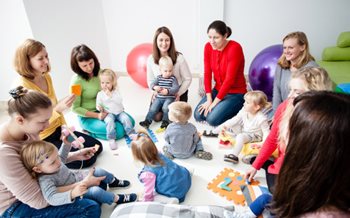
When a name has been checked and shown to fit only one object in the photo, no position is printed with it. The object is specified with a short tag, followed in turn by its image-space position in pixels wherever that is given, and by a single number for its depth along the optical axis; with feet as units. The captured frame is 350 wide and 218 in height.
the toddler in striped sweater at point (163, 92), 9.13
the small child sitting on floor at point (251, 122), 7.14
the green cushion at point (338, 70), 9.19
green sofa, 10.00
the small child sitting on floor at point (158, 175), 5.40
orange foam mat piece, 6.08
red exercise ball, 11.29
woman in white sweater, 8.86
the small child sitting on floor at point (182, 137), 6.91
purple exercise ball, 9.24
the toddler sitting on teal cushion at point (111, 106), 8.28
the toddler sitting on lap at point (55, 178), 4.50
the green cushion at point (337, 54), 10.55
